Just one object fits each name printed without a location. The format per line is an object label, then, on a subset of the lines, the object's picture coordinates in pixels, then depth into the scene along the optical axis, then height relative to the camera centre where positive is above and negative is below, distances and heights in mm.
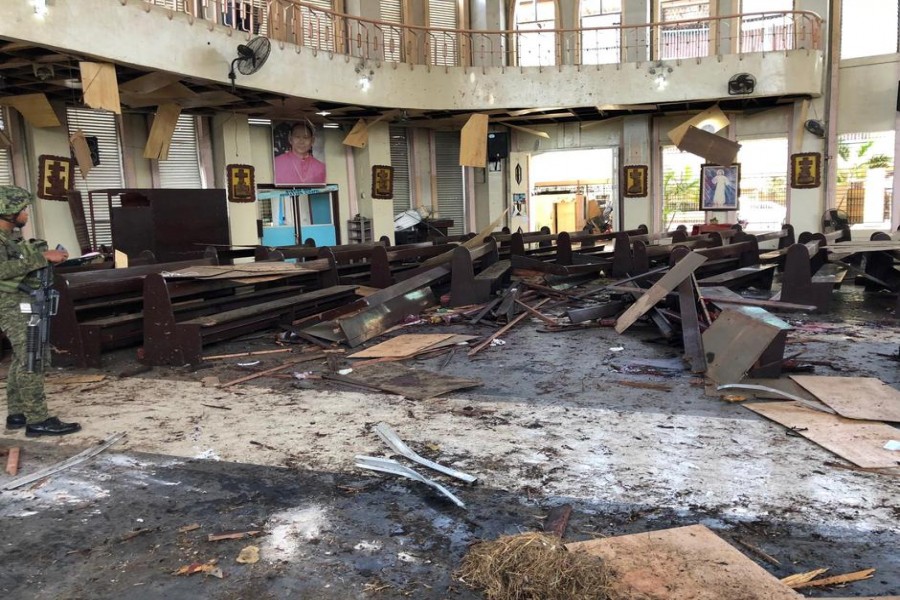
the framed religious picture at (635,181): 17219 +826
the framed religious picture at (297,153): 15492 +1682
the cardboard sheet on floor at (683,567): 2484 -1402
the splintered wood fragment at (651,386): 5258 -1380
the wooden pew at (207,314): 6445 -975
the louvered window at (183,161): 13758 +1401
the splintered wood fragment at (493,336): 6838 -1316
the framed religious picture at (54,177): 11320 +955
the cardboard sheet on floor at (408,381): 5342 -1362
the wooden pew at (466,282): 9328 -901
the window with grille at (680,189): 17234 +586
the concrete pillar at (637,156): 17156 +1463
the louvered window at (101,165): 12461 +1258
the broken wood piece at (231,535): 3023 -1408
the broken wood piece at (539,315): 8156 -1247
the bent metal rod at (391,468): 3469 -1376
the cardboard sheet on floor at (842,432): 3709 -1382
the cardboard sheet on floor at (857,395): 4324 -1321
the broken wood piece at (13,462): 3887 -1360
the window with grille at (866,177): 15094 +655
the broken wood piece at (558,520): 2996 -1414
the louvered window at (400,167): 17516 +1416
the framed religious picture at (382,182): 16281 +960
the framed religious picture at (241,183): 14125 +916
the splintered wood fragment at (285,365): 5844 -1340
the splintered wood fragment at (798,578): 2555 -1428
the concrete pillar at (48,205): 11602 +476
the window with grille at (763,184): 16359 +611
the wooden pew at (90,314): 6535 -872
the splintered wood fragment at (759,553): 2746 -1444
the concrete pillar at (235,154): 14109 +1535
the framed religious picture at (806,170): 15391 +865
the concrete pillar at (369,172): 16281 +1217
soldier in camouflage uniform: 4410 -392
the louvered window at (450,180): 18312 +1079
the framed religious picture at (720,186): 16344 +601
